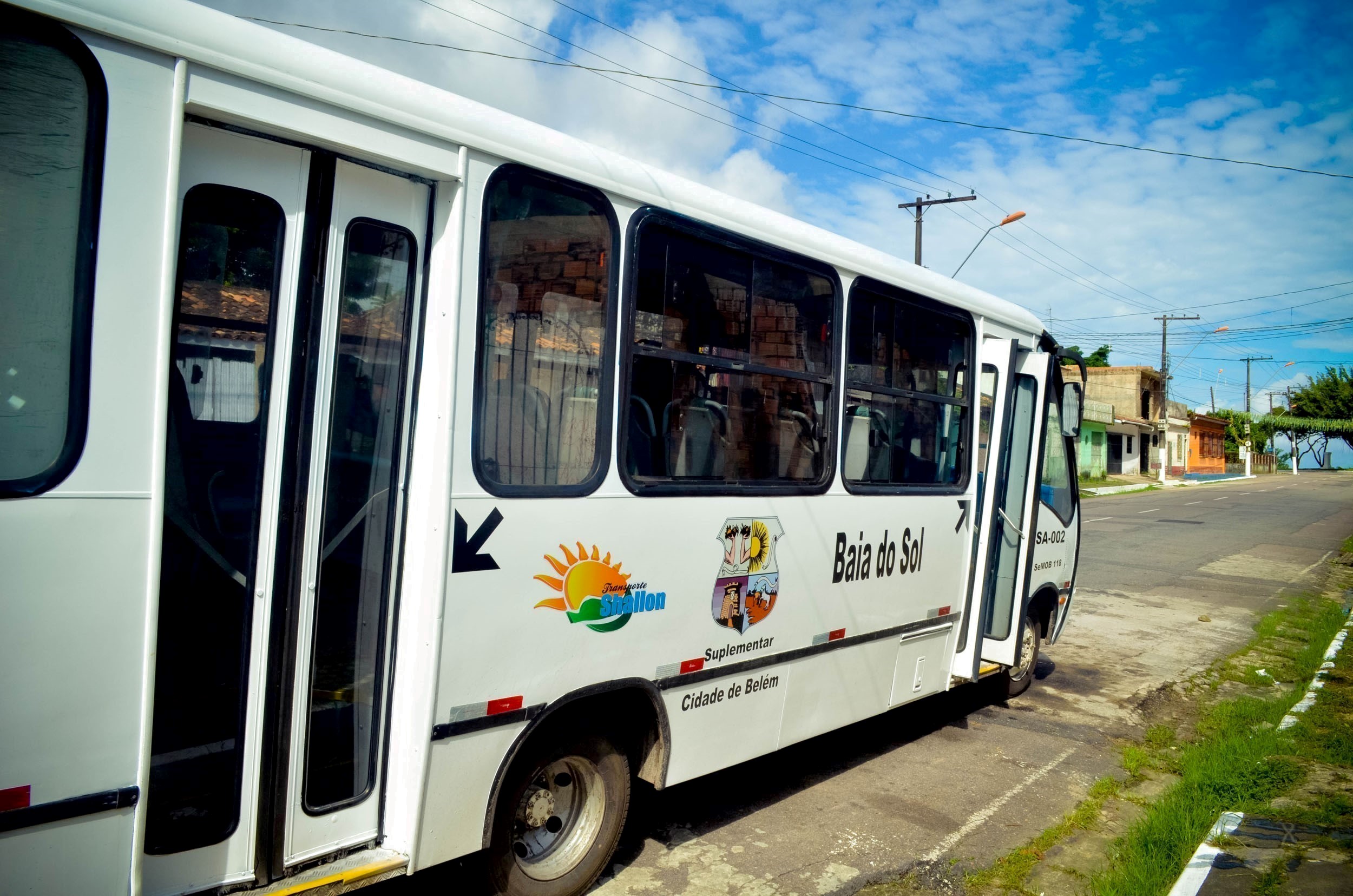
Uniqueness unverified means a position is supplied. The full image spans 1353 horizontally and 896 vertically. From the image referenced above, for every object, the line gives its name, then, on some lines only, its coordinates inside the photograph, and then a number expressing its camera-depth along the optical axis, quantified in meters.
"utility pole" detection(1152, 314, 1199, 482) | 47.66
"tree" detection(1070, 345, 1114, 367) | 63.25
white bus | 2.26
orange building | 70.25
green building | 45.81
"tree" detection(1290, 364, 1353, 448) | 77.88
